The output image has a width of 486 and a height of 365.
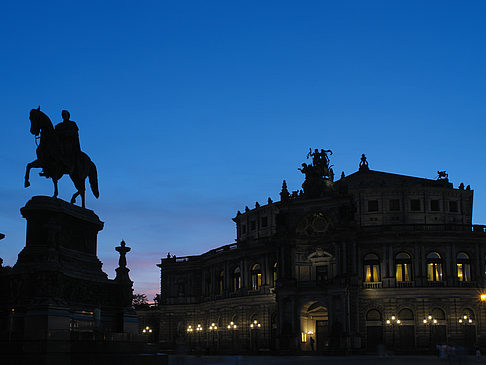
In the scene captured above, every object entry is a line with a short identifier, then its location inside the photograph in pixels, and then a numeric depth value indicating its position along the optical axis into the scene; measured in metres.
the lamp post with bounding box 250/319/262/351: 90.66
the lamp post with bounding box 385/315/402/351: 80.47
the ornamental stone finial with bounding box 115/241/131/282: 34.38
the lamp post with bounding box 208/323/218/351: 99.25
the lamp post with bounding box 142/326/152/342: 113.61
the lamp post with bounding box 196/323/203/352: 103.26
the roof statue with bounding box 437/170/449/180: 106.53
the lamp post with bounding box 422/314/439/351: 79.81
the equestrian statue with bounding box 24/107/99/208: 32.00
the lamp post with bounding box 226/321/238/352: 94.31
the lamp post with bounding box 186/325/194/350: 105.59
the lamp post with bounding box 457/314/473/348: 80.06
